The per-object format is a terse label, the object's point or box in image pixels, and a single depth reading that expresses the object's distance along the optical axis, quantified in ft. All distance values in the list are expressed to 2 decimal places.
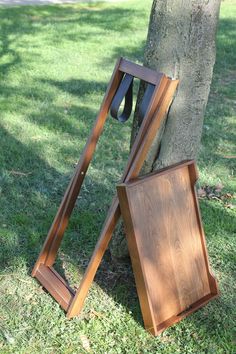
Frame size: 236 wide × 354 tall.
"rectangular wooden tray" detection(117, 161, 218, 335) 8.34
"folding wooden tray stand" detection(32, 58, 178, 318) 8.12
